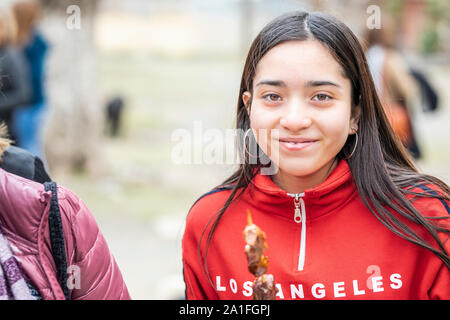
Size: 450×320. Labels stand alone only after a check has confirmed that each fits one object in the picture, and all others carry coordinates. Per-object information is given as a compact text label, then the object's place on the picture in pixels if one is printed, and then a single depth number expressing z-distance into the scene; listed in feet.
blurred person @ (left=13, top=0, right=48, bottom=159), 17.80
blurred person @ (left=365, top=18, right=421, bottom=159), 16.44
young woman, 5.51
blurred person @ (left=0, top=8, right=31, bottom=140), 16.30
